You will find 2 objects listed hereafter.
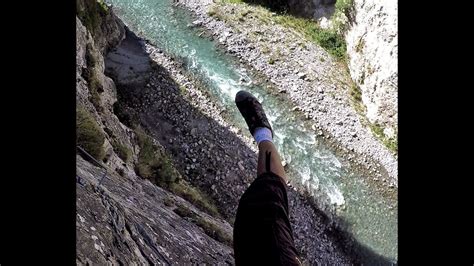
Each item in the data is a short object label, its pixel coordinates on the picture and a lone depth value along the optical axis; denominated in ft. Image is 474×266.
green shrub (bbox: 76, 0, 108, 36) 30.40
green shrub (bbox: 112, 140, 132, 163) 22.90
